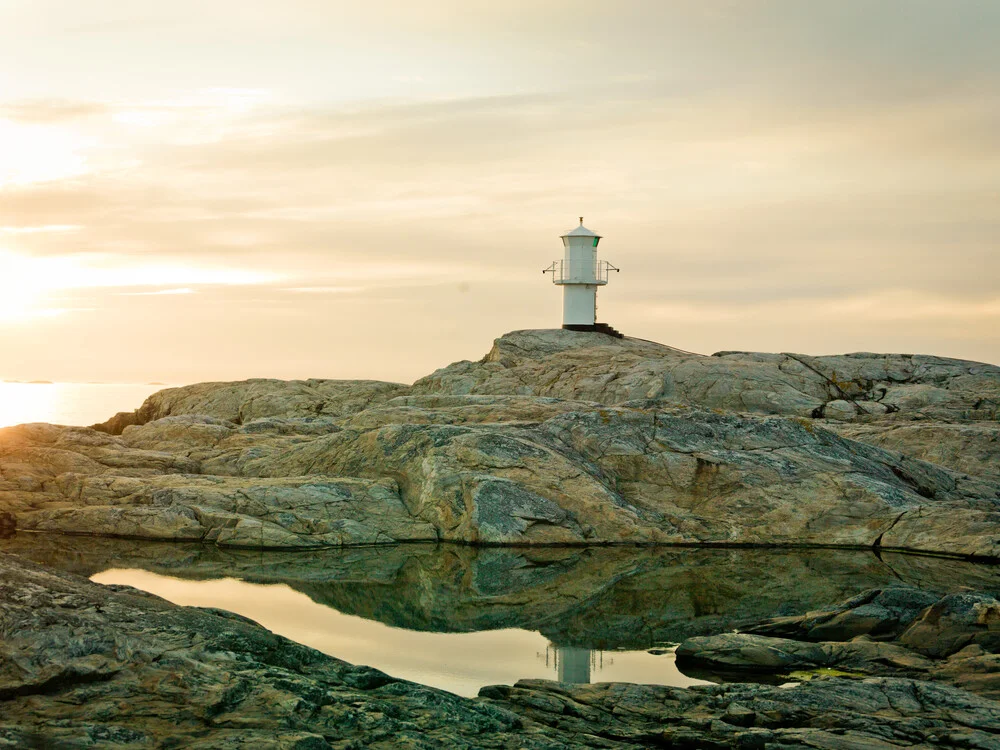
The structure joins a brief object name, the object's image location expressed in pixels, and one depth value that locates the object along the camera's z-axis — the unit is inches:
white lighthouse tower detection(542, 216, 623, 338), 1781.5
